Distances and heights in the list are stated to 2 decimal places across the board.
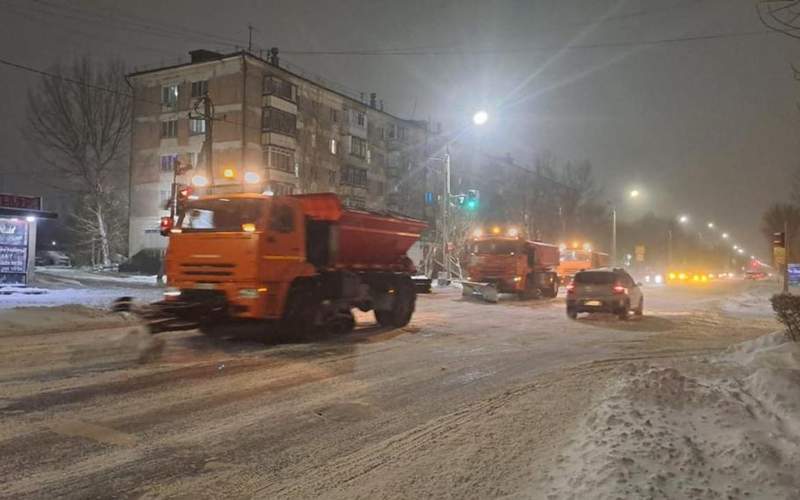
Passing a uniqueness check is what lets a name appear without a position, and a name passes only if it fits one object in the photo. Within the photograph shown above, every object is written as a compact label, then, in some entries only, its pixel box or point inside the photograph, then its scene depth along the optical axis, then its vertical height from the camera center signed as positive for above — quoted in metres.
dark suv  20.17 -0.36
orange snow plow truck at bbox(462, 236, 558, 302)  29.11 +0.57
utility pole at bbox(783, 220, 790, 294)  21.16 +0.91
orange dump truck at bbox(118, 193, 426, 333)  12.00 +0.20
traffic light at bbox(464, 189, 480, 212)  34.53 +4.14
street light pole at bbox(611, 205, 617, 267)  55.71 +4.22
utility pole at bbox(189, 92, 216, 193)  27.10 +5.74
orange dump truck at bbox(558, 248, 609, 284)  42.54 +1.24
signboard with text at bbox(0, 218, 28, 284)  24.47 +0.64
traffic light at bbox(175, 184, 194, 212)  13.24 +1.58
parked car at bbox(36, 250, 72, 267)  61.57 +0.88
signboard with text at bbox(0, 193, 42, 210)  24.34 +2.50
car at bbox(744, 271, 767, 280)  91.44 +1.34
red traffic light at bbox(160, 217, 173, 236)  13.09 +0.91
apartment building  50.34 +11.82
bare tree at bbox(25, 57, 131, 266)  50.81 +10.26
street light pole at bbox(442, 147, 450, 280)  35.54 +4.25
